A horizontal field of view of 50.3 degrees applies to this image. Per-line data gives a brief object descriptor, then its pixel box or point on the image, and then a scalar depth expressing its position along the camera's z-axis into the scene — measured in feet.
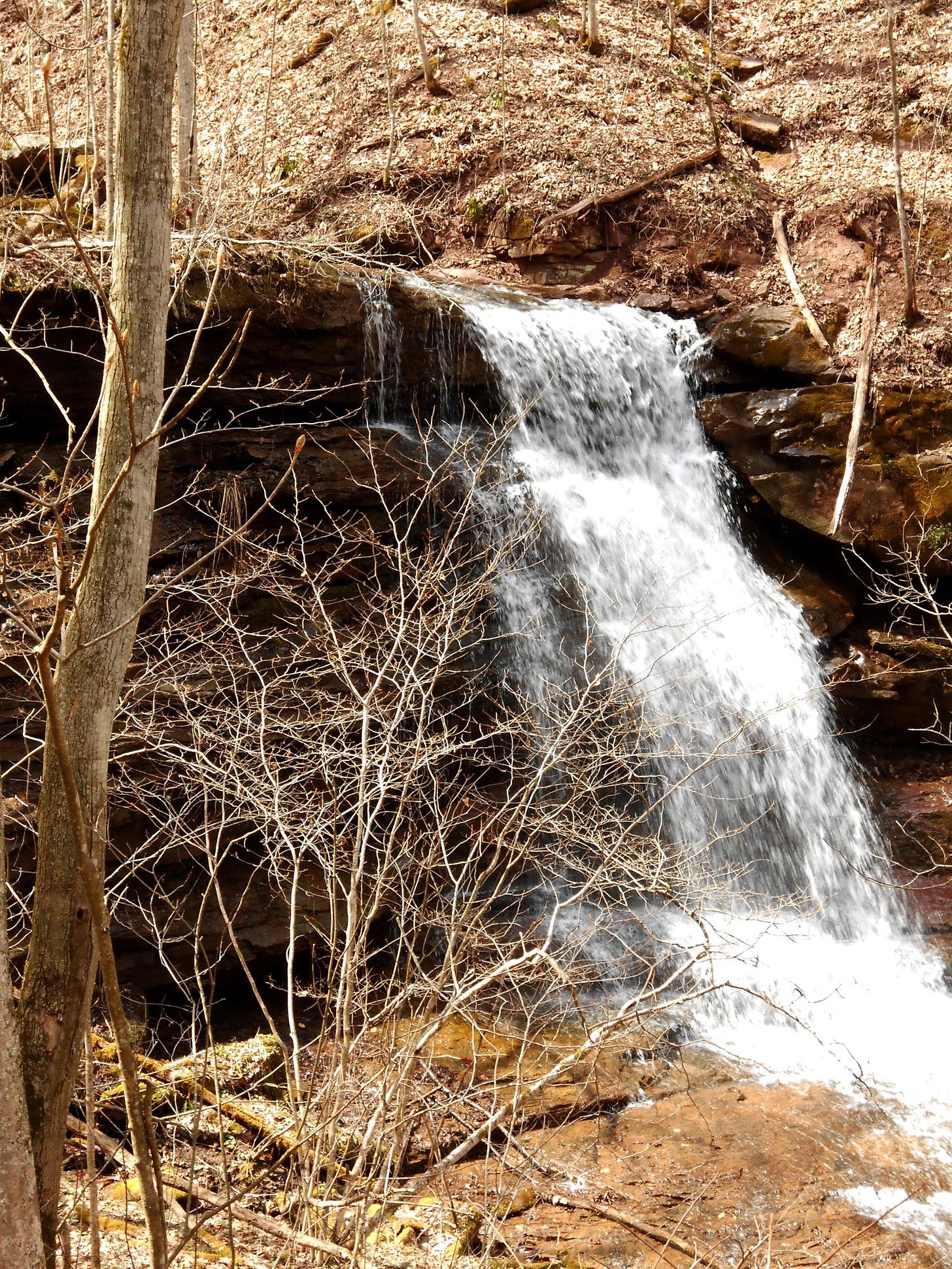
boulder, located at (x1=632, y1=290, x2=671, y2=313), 42.24
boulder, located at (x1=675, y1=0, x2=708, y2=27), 63.62
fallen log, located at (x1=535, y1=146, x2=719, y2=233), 47.37
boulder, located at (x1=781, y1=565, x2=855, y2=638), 35.32
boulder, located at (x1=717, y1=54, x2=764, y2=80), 59.98
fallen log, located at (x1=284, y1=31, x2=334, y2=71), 60.39
